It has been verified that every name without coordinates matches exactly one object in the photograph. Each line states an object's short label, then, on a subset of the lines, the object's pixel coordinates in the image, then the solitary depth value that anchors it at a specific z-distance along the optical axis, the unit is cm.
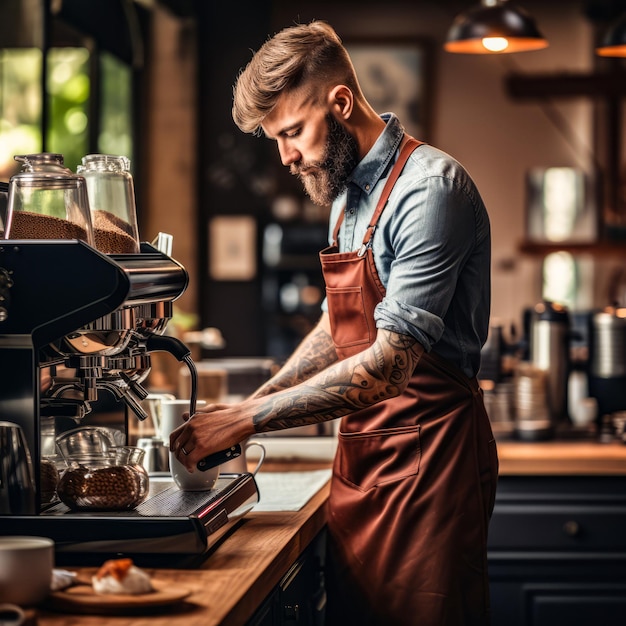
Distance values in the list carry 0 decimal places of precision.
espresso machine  213
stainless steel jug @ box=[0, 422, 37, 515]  212
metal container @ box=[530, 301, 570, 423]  393
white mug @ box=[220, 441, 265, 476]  269
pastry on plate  194
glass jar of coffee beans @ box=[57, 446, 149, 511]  219
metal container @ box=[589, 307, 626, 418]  389
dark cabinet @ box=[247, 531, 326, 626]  231
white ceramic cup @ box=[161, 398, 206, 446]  273
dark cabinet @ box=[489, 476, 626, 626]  344
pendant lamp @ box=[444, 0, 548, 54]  421
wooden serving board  191
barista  246
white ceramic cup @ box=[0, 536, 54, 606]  188
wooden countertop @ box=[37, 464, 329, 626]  191
